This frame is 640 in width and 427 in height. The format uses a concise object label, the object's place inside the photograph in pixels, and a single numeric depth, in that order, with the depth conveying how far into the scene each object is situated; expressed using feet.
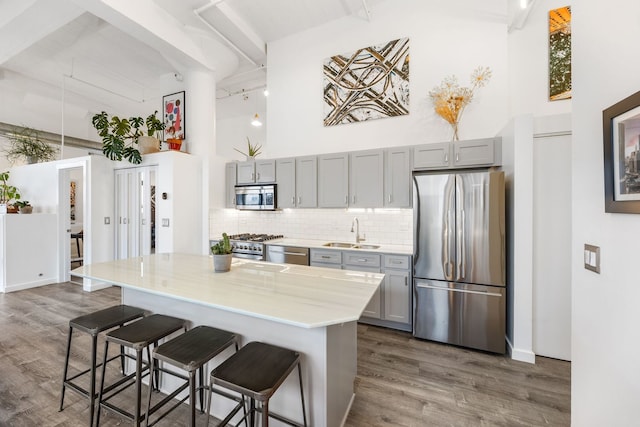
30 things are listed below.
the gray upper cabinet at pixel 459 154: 9.93
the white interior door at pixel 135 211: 15.11
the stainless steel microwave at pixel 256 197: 14.02
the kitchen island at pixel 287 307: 4.75
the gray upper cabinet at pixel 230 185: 15.42
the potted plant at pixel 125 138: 14.12
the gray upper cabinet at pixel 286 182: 13.57
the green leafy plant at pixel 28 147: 18.66
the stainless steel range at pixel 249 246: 13.24
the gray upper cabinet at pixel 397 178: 11.13
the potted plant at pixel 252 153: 15.48
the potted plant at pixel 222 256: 7.13
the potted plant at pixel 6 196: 15.64
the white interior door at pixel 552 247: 8.32
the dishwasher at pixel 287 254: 12.23
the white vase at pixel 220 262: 7.13
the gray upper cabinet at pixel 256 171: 14.19
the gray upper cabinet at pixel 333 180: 12.34
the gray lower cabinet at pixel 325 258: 11.55
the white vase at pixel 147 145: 14.99
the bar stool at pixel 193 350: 4.58
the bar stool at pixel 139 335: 5.20
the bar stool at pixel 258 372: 3.93
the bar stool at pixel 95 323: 5.80
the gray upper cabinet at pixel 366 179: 11.66
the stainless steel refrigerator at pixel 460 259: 8.71
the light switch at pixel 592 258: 3.91
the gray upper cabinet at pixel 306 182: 13.02
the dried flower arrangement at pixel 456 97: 10.99
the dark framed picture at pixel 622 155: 3.16
